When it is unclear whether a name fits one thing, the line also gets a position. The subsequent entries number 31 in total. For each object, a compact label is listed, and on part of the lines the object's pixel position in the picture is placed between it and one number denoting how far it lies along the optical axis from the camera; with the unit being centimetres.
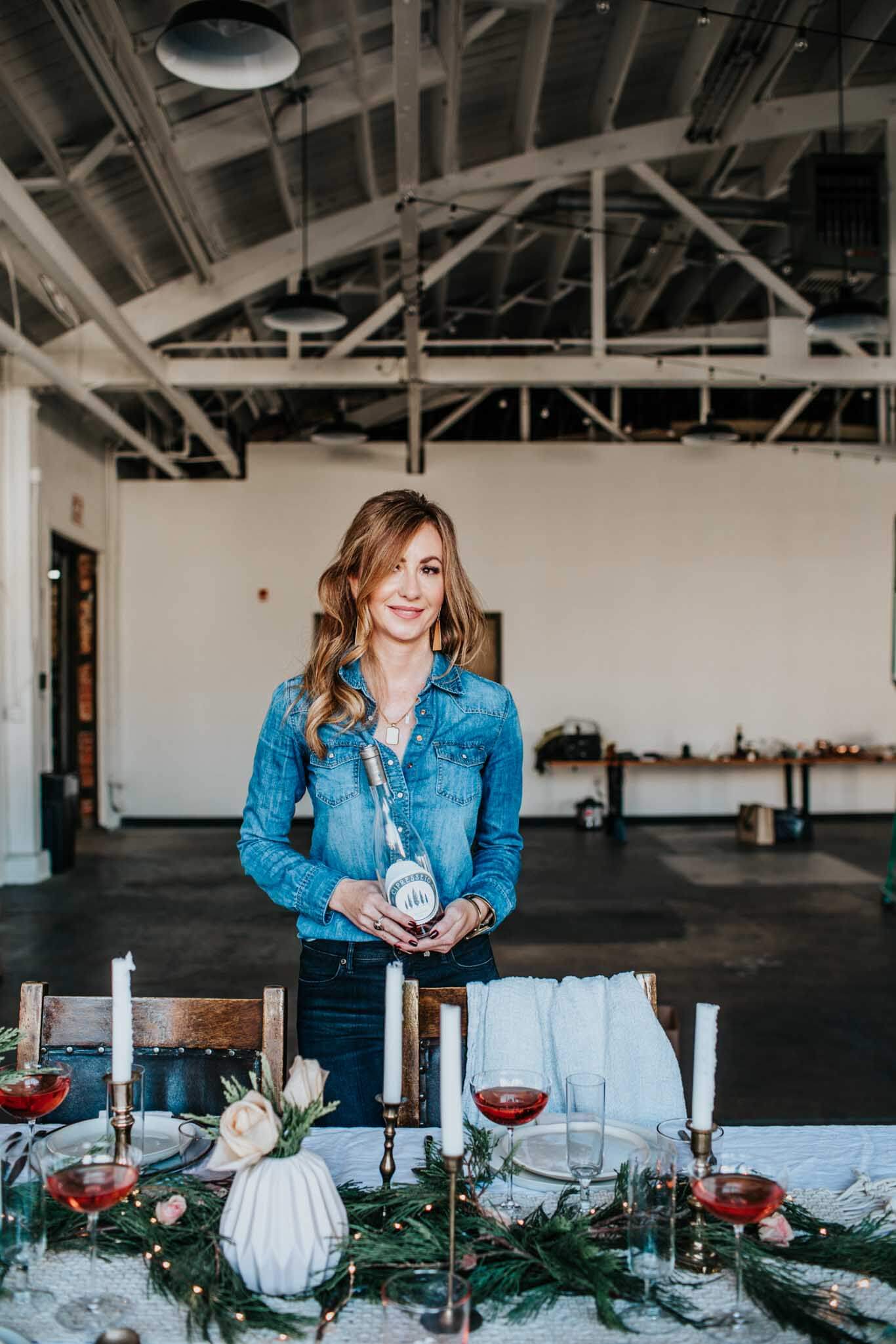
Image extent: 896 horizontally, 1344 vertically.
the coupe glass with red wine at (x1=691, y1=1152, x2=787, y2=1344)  113
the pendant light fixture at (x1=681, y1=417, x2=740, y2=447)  922
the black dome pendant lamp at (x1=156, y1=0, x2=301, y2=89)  390
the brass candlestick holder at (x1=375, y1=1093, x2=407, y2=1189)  132
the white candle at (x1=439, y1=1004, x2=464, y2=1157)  107
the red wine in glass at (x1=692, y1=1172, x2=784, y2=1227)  115
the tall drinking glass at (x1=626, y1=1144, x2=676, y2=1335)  119
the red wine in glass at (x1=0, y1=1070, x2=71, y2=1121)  139
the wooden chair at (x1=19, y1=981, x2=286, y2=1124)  184
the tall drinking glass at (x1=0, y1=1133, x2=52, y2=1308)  120
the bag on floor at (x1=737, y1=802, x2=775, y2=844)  1002
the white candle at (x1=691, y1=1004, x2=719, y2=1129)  122
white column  799
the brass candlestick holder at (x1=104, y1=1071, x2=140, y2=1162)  128
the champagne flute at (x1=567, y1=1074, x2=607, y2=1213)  134
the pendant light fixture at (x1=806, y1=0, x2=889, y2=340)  645
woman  194
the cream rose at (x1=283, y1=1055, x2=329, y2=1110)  119
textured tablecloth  113
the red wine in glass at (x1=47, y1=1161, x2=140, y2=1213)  116
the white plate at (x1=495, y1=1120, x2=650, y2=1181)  145
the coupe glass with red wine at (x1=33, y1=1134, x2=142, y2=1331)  116
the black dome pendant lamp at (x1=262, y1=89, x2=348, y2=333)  622
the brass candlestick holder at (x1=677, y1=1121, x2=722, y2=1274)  125
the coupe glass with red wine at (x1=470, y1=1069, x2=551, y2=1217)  136
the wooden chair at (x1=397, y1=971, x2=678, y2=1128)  181
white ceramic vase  115
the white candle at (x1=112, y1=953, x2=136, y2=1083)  127
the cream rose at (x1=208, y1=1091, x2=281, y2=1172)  115
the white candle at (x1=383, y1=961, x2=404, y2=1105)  133
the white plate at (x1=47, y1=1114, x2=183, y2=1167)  151
